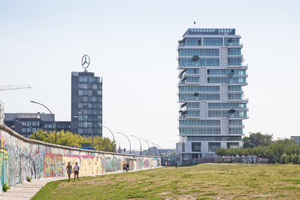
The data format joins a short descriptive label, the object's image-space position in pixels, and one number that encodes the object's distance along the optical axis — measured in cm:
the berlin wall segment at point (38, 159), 3092
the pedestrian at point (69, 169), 4481
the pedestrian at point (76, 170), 4534
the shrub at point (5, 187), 2876
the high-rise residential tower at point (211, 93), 18662
